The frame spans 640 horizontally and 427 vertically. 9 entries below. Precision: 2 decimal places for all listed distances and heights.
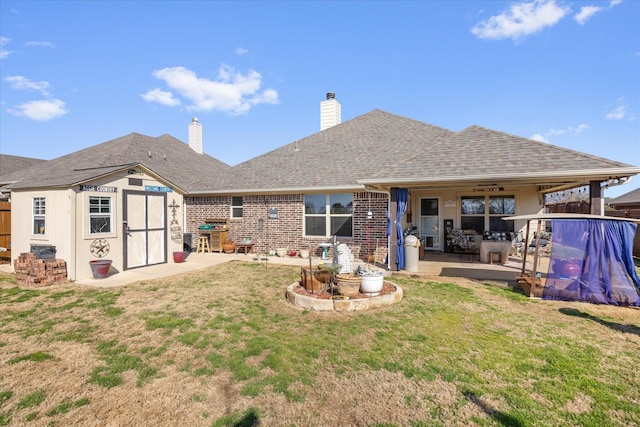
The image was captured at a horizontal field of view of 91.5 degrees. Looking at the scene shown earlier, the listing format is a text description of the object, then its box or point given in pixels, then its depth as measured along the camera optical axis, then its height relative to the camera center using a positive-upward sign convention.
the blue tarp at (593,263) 6.27 -1.09
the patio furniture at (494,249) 10.34 -1.29
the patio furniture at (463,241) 12.32 -1.23
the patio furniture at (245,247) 13.51 -1.62
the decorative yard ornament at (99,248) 8.89 -1.09
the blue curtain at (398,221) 9.38 -0.33
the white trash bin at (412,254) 9.34 -1.30
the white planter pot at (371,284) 6.23 -1.48
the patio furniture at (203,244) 14.28 -1.57
